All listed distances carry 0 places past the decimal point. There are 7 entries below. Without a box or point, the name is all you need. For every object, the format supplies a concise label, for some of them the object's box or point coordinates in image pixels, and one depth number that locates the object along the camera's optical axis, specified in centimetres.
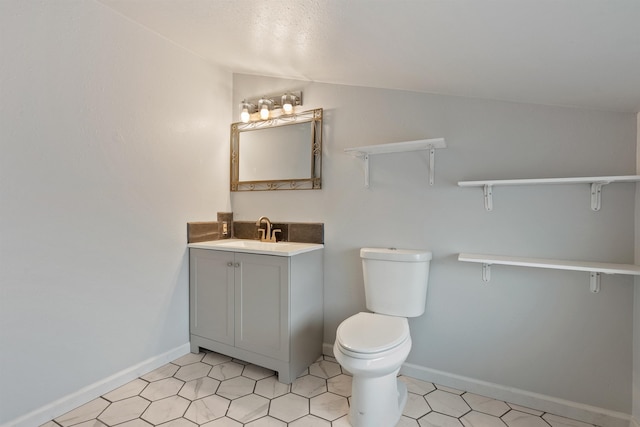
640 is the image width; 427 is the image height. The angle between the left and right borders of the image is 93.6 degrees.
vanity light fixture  228
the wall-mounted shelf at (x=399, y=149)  171
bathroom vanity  185
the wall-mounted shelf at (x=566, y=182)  133
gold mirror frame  222
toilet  138
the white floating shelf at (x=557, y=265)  133
